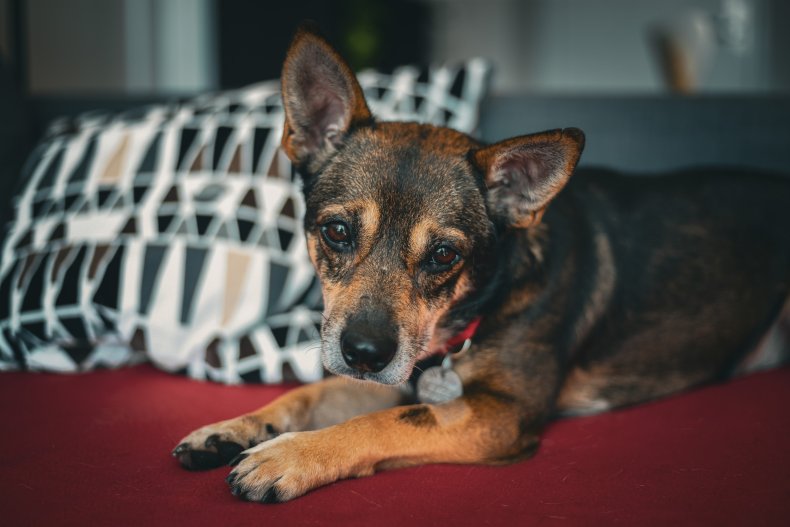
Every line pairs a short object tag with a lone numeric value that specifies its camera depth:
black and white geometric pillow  0.62
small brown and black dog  0.48
